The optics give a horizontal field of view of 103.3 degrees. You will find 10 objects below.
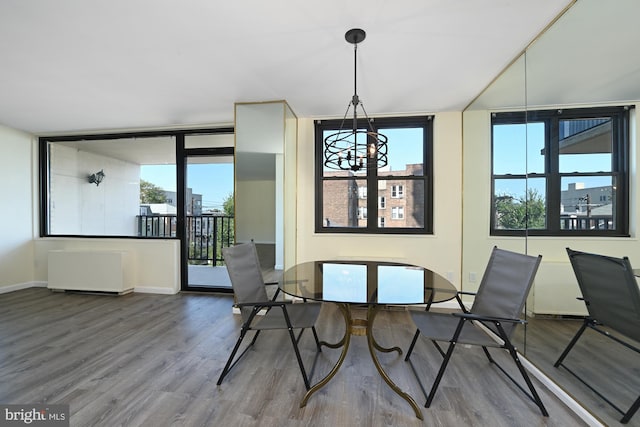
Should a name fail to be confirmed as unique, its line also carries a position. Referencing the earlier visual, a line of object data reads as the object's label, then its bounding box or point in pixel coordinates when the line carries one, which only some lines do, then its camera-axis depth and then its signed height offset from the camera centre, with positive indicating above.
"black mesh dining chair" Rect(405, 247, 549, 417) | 1.56 -0.68
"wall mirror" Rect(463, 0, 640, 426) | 1.44 +0.58
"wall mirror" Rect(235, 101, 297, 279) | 3.08 +0.41
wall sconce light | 4.18 +0.56
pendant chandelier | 1.81 +0.46
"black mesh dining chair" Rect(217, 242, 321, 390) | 1.78 -0.72
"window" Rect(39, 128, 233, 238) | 3.91 +0.43
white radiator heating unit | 3.70 -0.89
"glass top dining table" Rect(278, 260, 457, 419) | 1.59 -0.55
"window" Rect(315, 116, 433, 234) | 3.43 +0.36
